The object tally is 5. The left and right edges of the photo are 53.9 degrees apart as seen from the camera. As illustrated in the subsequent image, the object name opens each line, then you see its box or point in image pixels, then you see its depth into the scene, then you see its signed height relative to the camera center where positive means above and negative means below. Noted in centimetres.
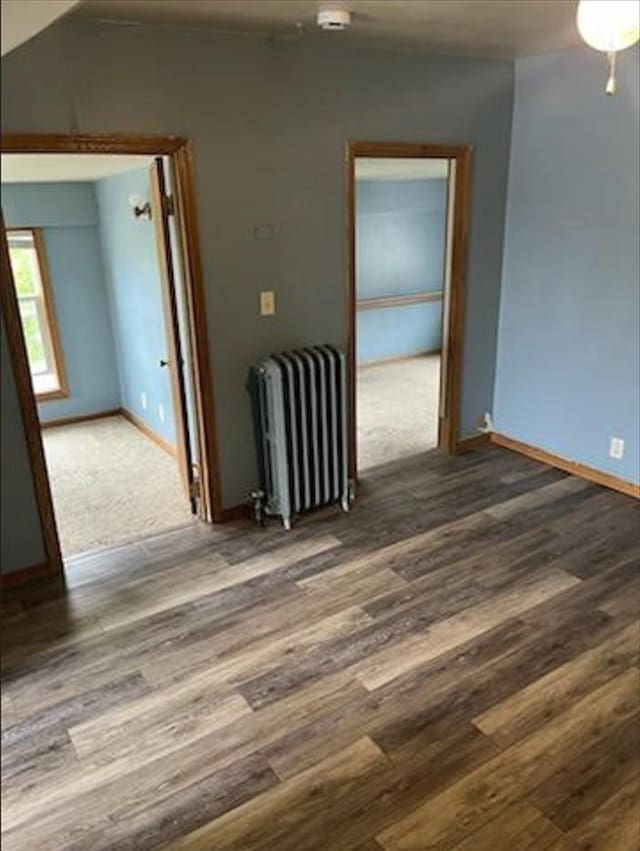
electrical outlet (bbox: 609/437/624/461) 376 -126
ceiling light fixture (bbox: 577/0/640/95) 203 +65
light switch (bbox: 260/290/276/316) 331 -31
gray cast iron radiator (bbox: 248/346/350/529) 329 -98
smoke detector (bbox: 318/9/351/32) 251 +85
